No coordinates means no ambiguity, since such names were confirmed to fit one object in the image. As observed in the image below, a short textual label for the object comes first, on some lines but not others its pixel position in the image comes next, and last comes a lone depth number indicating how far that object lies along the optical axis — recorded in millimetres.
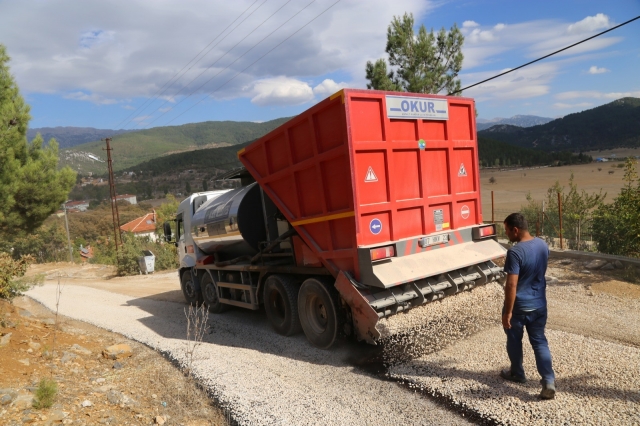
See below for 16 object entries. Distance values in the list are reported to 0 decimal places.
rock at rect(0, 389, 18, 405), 4535
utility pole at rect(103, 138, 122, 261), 31159
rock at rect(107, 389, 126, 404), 4980
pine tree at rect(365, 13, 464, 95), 13719
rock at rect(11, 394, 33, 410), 4531
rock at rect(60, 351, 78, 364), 6262
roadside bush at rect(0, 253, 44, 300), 7594
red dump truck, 5441
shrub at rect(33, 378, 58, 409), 4582
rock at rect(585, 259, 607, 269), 9250
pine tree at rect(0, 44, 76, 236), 11305
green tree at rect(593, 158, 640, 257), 9289
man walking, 4176
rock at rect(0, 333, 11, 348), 6267
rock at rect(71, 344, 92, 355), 6809
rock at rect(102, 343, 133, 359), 6711
